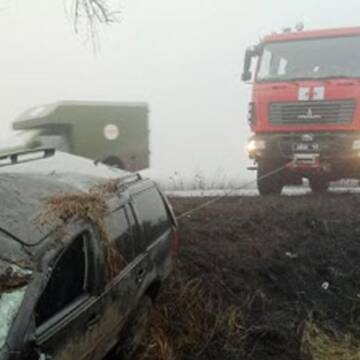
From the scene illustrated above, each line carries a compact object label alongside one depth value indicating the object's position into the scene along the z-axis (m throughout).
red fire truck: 13.16
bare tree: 11.77
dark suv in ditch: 3.54
